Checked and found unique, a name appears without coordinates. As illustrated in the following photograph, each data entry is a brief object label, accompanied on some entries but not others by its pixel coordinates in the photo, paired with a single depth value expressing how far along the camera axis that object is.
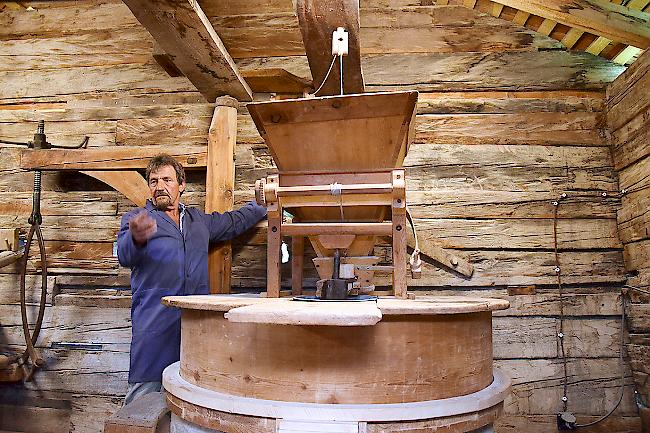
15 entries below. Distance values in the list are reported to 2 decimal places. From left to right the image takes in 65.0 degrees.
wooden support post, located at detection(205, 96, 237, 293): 3.40
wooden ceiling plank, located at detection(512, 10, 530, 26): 3.46
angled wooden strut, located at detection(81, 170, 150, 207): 3.43
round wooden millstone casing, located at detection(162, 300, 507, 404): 1.80
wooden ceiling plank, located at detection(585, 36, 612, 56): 3.35
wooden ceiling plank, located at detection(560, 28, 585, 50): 3.38
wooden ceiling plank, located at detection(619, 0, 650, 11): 3.00
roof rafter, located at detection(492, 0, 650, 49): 3.08
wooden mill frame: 2.21
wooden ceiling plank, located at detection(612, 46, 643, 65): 3.33
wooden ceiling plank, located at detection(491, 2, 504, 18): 3.50
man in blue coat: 2.84
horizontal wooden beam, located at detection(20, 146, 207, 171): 3.48
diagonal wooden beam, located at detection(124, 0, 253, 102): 2.59
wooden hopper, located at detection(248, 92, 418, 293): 2.13
